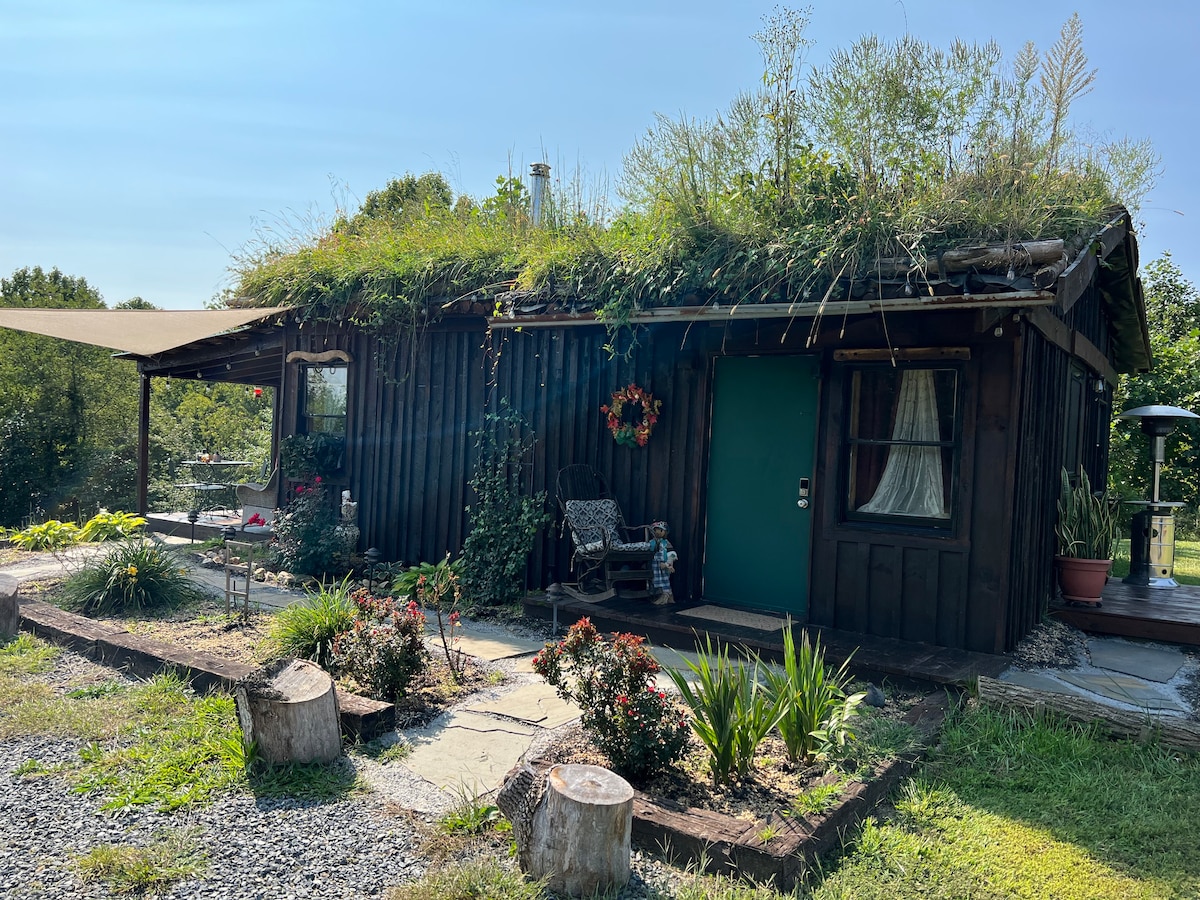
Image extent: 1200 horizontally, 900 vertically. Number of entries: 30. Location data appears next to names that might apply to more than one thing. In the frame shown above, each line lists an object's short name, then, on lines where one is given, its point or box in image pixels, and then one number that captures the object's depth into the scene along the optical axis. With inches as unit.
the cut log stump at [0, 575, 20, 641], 223.3
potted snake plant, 258.5
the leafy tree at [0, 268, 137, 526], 668.7
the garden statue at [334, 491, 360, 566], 321.7
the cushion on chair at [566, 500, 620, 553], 252.7
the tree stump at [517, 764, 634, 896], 102.5
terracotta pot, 257.3
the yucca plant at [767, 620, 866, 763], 137.7
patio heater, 330.3
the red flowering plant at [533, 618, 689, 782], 128.7
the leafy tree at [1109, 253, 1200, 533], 529.0
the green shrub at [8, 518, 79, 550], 313.4
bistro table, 552.4
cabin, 207.8
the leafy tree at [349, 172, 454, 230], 928.3
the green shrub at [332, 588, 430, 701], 169.8
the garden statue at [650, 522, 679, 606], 249.1
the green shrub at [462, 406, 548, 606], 273.9
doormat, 231.8
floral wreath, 262.4
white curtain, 221.8
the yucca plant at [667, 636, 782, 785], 130.4
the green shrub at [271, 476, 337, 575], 314.3
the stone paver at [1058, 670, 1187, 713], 181.9
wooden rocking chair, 251.3
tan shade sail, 325.1
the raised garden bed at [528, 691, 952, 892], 107.3
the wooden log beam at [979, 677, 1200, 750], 150.5
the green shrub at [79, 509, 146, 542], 297.3
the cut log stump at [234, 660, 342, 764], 139.7
